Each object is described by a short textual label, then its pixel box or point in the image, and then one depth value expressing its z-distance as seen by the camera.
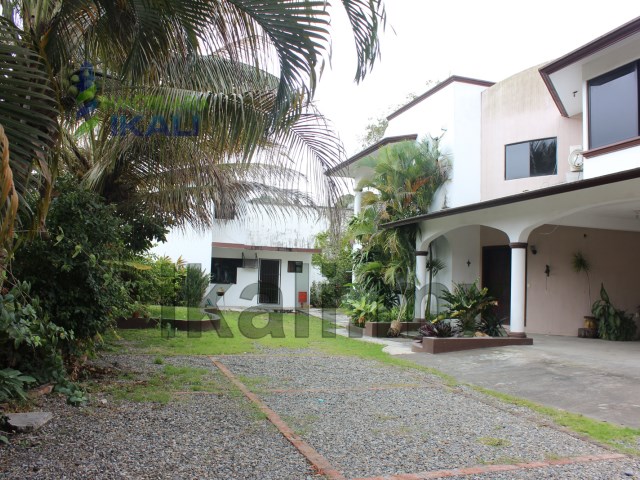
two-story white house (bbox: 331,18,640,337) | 10.47
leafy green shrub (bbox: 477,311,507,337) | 11.62
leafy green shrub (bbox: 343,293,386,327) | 14.41
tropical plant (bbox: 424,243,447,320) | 14.20
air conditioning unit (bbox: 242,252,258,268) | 22.41
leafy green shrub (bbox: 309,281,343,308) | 24.83
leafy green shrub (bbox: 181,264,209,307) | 18.50
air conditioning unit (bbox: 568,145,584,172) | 12.70
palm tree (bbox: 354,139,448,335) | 14.60
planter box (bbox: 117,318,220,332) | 13.34
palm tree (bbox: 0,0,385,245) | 3.30
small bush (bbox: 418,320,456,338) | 11.08
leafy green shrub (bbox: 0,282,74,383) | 4.21
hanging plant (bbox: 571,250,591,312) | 13.65
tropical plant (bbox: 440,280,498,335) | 11.62
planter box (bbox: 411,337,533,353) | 10.70
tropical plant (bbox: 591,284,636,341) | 12.86
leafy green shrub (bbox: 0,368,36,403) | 4.36
